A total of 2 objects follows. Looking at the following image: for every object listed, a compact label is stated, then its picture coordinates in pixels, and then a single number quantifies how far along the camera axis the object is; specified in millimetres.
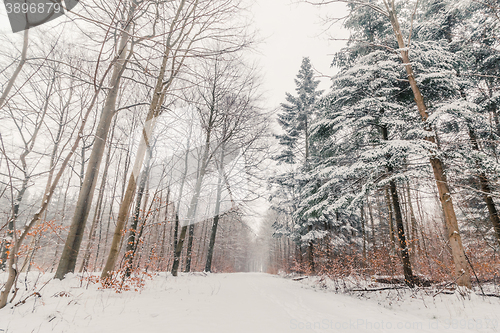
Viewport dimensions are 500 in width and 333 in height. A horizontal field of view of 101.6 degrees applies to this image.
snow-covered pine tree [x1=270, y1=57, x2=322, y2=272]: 13844
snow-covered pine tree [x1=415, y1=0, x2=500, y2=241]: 5414
